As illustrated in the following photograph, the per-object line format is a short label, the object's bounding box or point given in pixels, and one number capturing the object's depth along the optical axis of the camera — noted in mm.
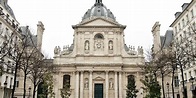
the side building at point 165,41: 43131
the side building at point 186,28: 31250
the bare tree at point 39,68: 32062
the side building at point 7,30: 32475
